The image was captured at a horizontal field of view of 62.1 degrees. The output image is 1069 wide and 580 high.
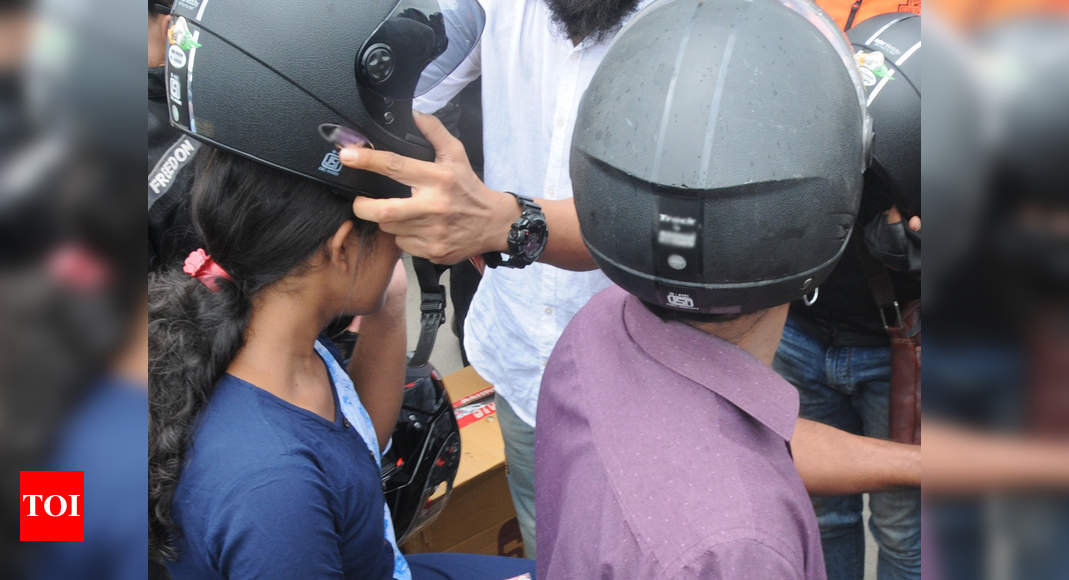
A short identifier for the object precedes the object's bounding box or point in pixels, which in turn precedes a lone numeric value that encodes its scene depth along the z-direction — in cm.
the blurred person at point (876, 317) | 215
